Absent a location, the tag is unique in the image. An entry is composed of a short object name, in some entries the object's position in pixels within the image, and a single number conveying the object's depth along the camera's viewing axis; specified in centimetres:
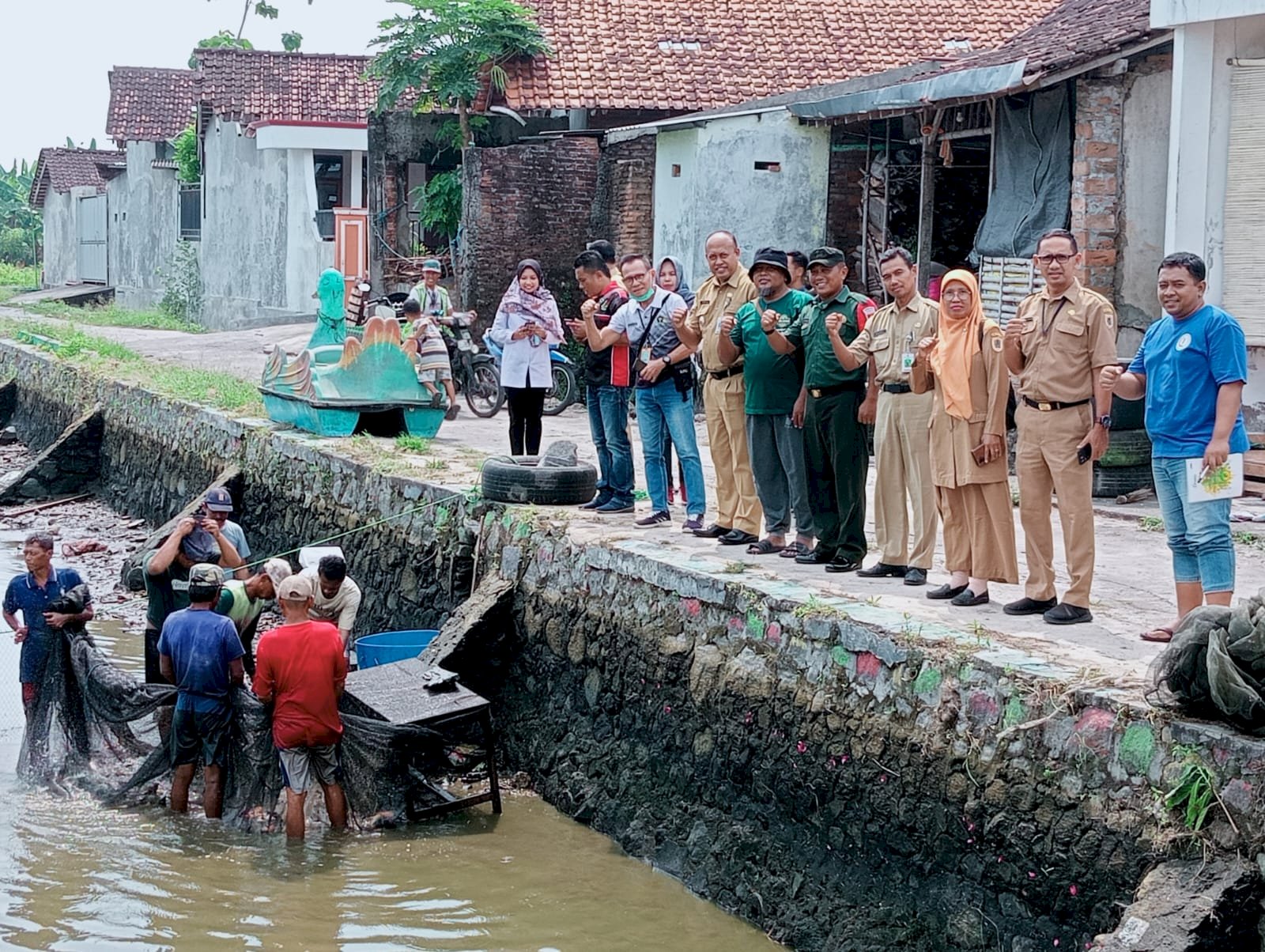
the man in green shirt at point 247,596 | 948
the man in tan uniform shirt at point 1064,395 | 693
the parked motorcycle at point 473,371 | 1728
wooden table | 859
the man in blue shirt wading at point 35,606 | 941
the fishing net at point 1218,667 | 514
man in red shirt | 821
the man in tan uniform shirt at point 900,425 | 789
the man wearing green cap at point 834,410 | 827
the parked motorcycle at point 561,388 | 1764
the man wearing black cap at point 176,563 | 992
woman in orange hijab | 749
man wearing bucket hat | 866
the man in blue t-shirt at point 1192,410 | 628
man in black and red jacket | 1010
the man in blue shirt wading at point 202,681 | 844
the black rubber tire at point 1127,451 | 1179
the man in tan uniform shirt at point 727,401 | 912
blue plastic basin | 1039
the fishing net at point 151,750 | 847
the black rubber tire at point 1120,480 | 1186
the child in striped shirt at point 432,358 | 1484
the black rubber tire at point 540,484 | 1073
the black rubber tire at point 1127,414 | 1196
